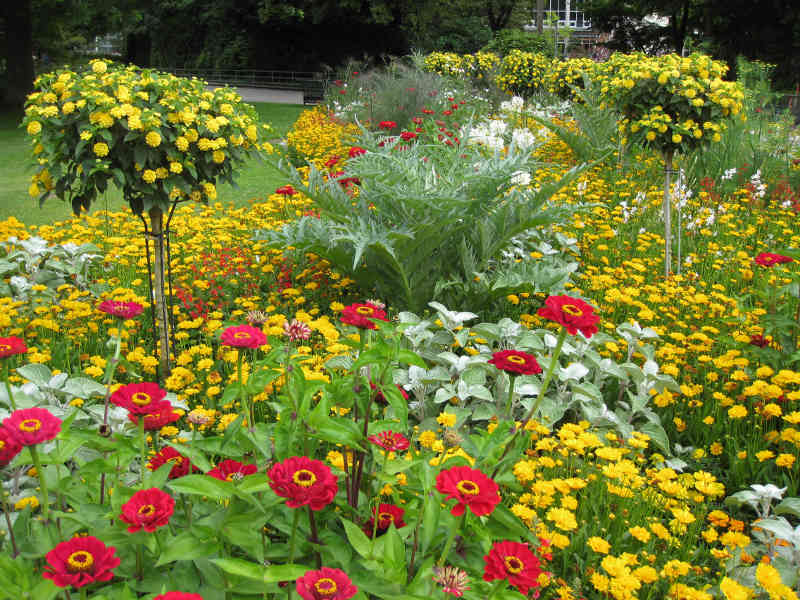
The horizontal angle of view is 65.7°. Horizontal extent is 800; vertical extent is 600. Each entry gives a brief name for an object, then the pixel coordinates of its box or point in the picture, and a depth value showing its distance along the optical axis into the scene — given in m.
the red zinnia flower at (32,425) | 1.14
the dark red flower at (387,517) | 1.44
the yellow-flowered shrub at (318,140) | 7.99
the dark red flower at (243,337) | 1.40
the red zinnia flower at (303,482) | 1.05
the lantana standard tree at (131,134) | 2.56
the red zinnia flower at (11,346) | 1.39
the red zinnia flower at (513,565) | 1.09
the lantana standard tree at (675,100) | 3.86
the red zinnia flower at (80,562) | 1.00
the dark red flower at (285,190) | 4.42
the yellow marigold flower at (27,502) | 1.65
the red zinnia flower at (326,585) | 0.99
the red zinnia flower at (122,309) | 1.64
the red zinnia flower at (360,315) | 1.50
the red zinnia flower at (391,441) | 1.37
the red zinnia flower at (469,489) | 1.11
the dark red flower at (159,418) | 1.37
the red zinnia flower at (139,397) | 1.30
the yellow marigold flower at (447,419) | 2.14
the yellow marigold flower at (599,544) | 1.66
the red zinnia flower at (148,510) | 1.12
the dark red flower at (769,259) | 2.66
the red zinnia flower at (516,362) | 1.46
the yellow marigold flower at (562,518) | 1.71
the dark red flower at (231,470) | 1.41
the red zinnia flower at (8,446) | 1.13
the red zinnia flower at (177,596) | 0.95
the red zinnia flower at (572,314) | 1.47
